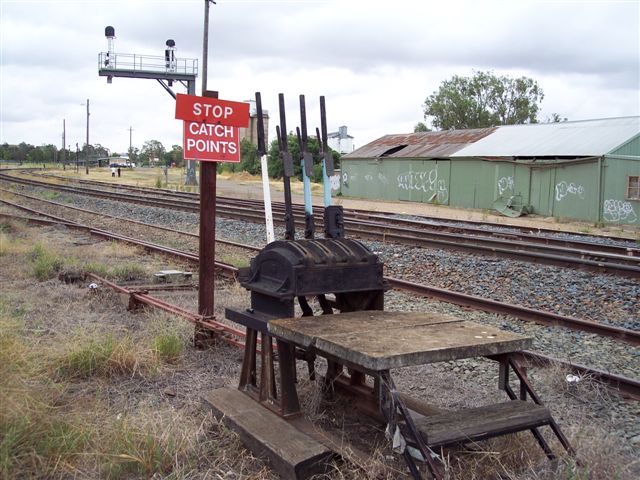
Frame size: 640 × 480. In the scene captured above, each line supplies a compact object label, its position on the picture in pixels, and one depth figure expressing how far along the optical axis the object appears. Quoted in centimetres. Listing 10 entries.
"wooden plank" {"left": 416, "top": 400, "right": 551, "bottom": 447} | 306
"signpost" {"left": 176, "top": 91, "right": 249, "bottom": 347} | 592
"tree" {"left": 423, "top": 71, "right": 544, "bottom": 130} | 6819
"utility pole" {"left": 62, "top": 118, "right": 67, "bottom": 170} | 9950
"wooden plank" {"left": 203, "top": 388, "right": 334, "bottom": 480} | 329
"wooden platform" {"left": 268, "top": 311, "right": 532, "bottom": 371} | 302
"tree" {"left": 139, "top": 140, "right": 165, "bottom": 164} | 11450
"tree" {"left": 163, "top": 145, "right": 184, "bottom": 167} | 9959
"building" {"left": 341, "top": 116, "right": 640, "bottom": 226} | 2248
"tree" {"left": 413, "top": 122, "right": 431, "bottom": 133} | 7098
